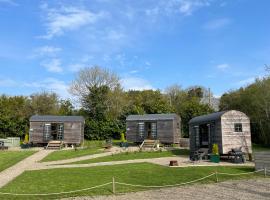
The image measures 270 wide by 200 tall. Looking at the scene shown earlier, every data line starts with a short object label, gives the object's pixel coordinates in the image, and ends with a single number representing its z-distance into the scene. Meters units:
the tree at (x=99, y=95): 33.36
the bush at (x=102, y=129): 30.23
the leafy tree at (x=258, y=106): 24.12
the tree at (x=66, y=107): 34.92
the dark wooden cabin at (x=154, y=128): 24.33
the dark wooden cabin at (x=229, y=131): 15.68
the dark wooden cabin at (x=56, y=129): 24.79
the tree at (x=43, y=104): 33.88
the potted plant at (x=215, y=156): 14.67
